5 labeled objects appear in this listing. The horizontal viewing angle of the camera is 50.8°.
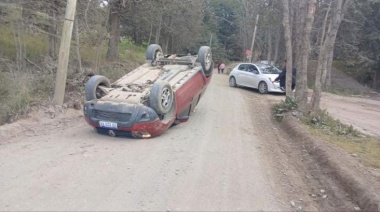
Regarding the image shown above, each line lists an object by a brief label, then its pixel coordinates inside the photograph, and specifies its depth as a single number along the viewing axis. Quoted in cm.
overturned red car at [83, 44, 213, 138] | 827
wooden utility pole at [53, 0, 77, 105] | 982
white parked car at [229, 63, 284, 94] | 2056
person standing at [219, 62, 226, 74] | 4722
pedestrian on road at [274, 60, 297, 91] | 1839
